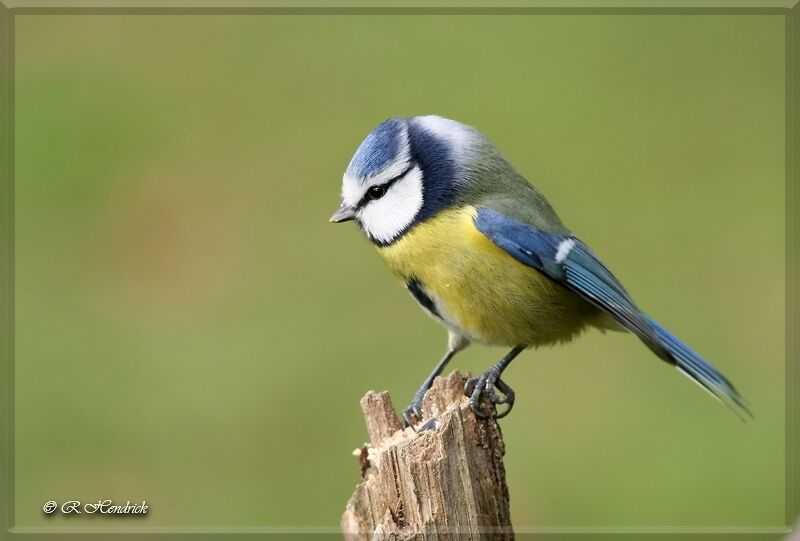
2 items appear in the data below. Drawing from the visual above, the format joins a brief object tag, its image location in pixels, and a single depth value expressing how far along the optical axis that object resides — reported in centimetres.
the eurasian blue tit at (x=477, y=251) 582
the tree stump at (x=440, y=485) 495
